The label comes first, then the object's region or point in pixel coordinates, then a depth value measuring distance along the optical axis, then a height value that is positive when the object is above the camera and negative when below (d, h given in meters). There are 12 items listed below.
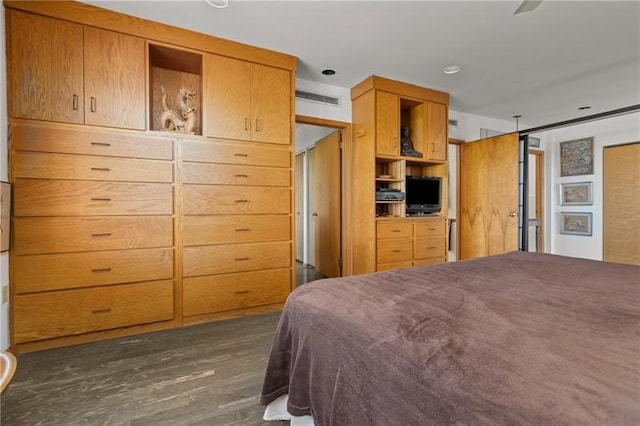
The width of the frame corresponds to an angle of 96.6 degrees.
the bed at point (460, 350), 0.57 -0.36
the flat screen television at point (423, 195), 3.74 +0.18
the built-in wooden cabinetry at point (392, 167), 3.45 +0.54
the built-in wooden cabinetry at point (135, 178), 2.08 +0.27
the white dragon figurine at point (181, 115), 2.74 +0.93
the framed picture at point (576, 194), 4.80 +0.24
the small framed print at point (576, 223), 4.79 -0.28
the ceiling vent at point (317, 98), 3.48 +1.40
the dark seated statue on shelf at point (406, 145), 3.70 +0.83
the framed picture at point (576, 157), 4.81 +0.87
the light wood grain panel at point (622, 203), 4.27 +0.06
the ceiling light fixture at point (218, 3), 2.14 +1.56
